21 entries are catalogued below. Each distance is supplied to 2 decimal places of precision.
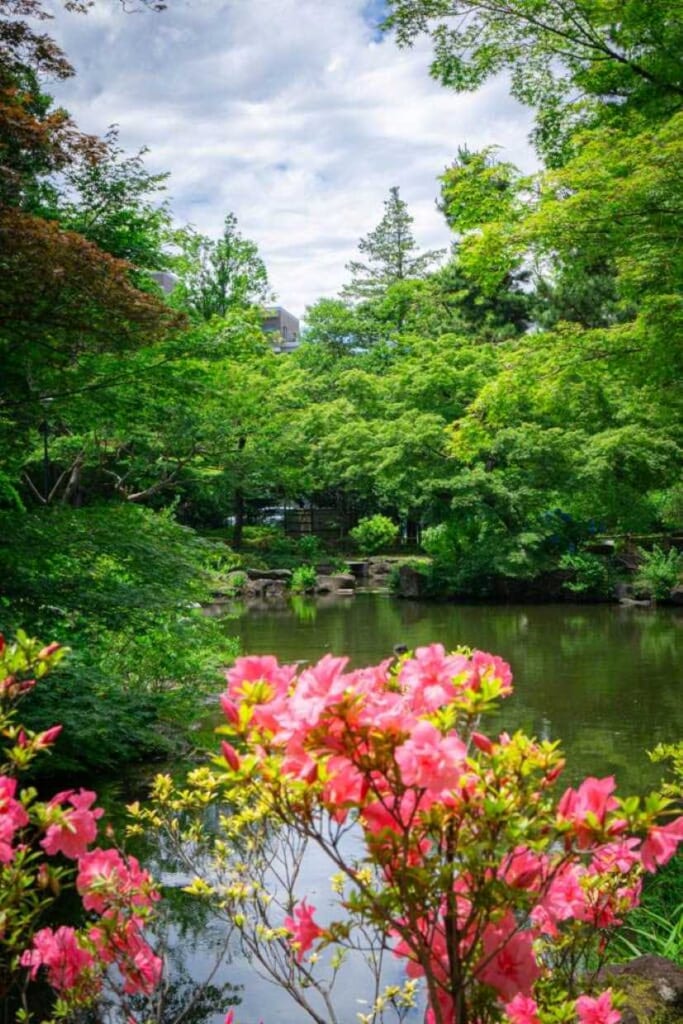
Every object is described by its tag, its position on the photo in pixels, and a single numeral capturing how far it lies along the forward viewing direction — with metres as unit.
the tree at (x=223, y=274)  22.53
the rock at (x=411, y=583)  18.50
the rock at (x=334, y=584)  20.05
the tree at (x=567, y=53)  5.89
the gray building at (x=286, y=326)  51.71
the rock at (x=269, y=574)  20.89
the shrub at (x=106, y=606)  5.05
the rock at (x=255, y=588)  19.50
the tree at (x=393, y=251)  31.97
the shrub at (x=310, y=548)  23.09
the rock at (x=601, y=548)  18.12
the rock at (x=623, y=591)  16.93
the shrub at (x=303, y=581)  20.23
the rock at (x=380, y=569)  22.58
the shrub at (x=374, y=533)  23.83
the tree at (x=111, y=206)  7.73
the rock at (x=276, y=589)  19.55
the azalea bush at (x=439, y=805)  1.28
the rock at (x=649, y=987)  2.39
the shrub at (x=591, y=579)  17.08
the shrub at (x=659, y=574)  16.28
